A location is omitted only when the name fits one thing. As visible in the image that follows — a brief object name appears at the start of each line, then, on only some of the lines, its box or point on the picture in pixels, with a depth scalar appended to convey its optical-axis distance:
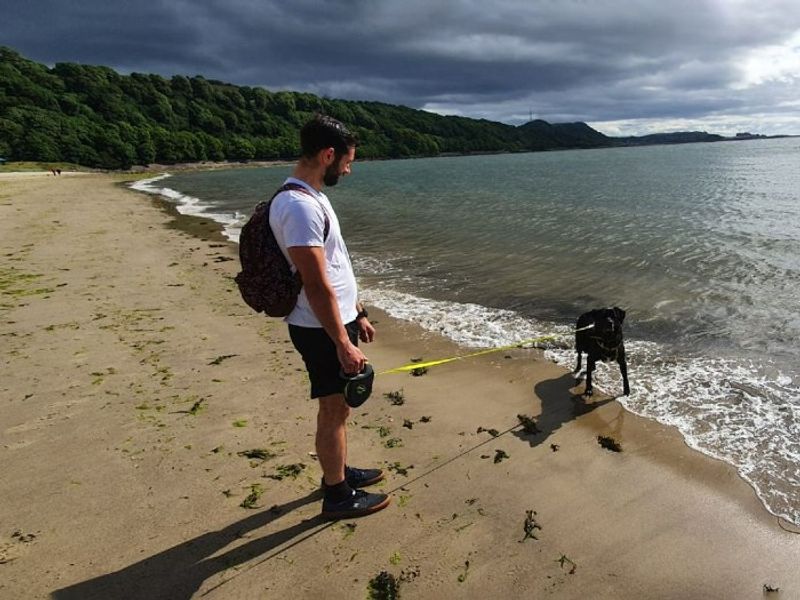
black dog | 5.73
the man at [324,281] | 2.67
